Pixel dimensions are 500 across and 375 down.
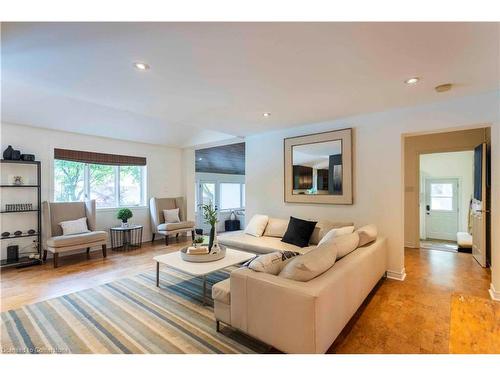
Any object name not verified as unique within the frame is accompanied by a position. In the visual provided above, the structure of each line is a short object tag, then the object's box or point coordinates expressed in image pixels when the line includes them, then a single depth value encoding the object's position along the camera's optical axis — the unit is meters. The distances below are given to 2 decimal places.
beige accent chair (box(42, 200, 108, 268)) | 4.03
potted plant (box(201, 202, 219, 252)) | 3.13
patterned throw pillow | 1.99
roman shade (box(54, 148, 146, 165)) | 4.73
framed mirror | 3.83
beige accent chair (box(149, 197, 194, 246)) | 5.62
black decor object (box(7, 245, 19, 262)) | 3.97
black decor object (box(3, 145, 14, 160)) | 3.92
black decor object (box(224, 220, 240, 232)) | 8.80
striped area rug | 1.97
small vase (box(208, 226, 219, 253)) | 3.11
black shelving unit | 3.91
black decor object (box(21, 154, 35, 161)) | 4.10
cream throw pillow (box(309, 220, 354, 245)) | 3.66
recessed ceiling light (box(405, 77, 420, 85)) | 2.45
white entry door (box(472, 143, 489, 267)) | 3.67
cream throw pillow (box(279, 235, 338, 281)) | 1.79
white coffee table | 2.67
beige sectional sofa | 1.60
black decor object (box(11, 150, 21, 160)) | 4.00
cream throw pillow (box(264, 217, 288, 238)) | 4.19
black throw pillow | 3.66
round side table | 5.24
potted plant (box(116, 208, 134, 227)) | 5.16
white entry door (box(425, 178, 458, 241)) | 6.37
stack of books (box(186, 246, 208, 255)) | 3.01
